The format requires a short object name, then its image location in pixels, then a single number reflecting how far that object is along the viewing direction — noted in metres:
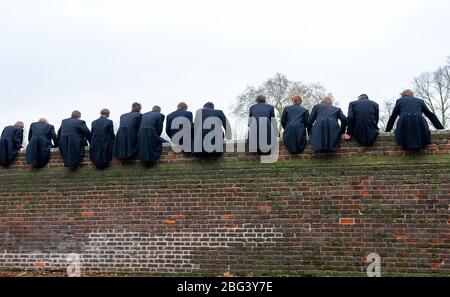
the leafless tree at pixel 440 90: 33.41
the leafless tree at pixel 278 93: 35.19
